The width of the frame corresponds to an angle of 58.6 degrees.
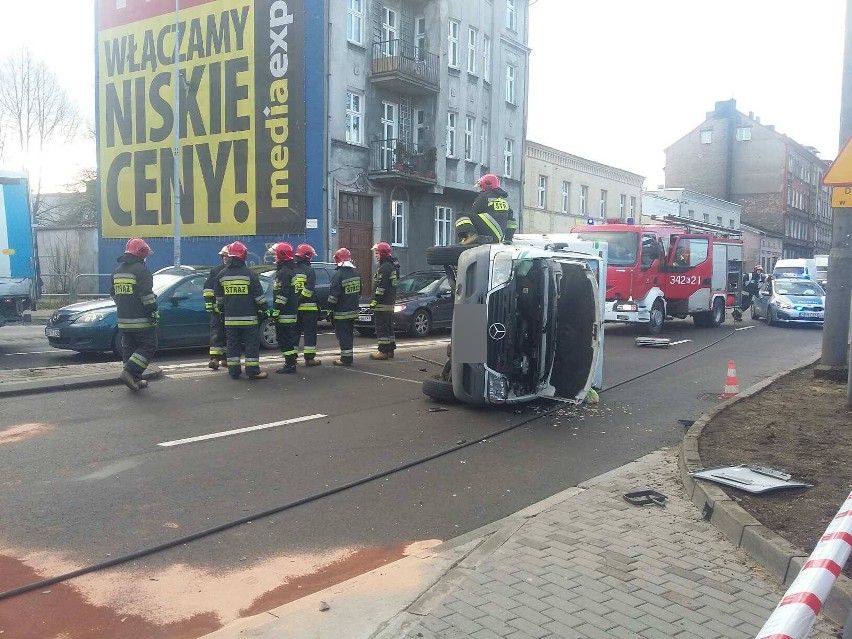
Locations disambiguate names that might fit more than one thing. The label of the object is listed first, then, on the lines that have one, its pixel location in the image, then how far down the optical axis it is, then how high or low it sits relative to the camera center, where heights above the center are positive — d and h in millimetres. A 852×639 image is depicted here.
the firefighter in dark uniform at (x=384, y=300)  13547 -956
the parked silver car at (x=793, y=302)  23422 -1548
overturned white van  8453 -903
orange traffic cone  10523 -1856
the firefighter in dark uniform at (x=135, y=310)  9867 -879
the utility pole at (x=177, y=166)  22734 +2313
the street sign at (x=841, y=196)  9017 +679
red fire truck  18875 -573
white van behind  33781 -731
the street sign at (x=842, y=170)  7801 +857
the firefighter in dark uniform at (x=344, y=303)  12391 -934
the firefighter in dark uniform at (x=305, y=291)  11977 -722
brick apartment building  68875 +7828
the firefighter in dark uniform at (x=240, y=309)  10992 -941
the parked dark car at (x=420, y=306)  17594 -1396
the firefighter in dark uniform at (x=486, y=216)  9250 +389
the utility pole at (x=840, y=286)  11139 -491
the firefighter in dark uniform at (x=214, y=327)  11562 -1270
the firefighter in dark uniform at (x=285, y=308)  11766 -980
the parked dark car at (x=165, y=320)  12492 -1317
